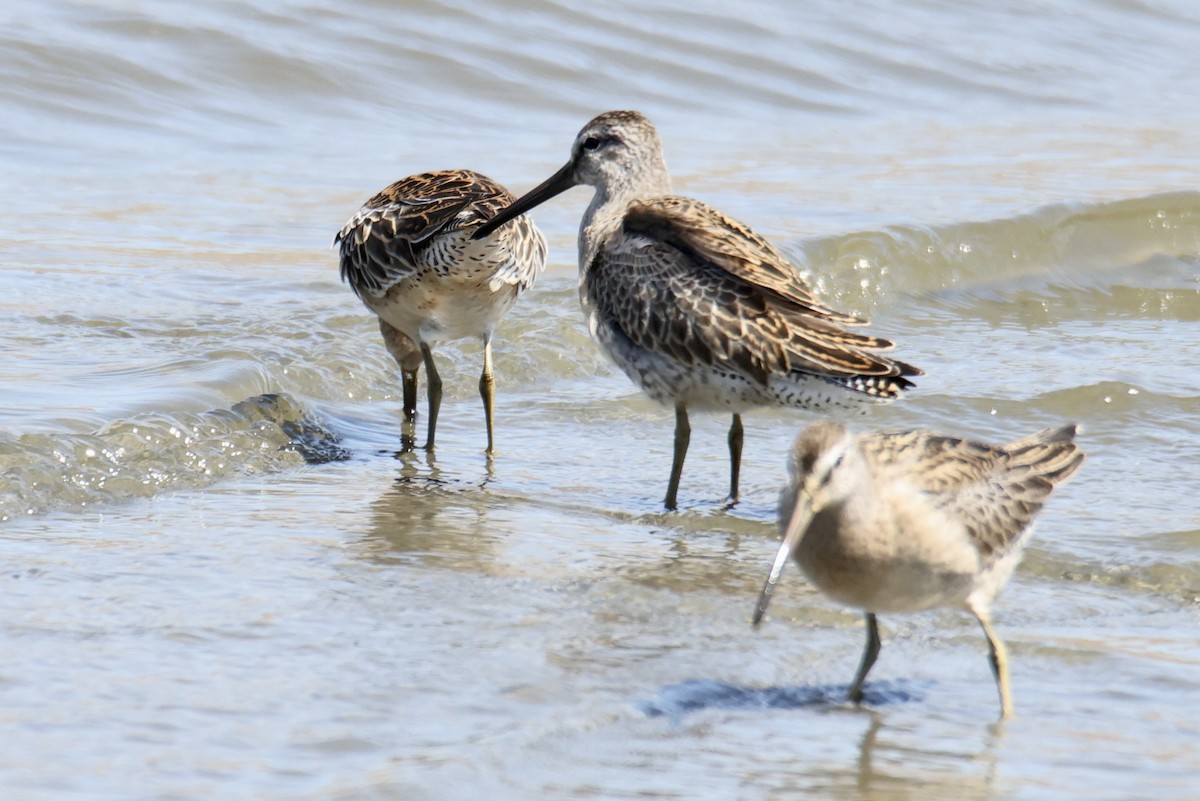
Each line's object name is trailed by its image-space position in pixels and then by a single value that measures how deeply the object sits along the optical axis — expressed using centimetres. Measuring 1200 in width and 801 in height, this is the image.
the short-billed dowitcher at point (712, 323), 1111
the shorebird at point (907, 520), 724
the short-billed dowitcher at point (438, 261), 1296
